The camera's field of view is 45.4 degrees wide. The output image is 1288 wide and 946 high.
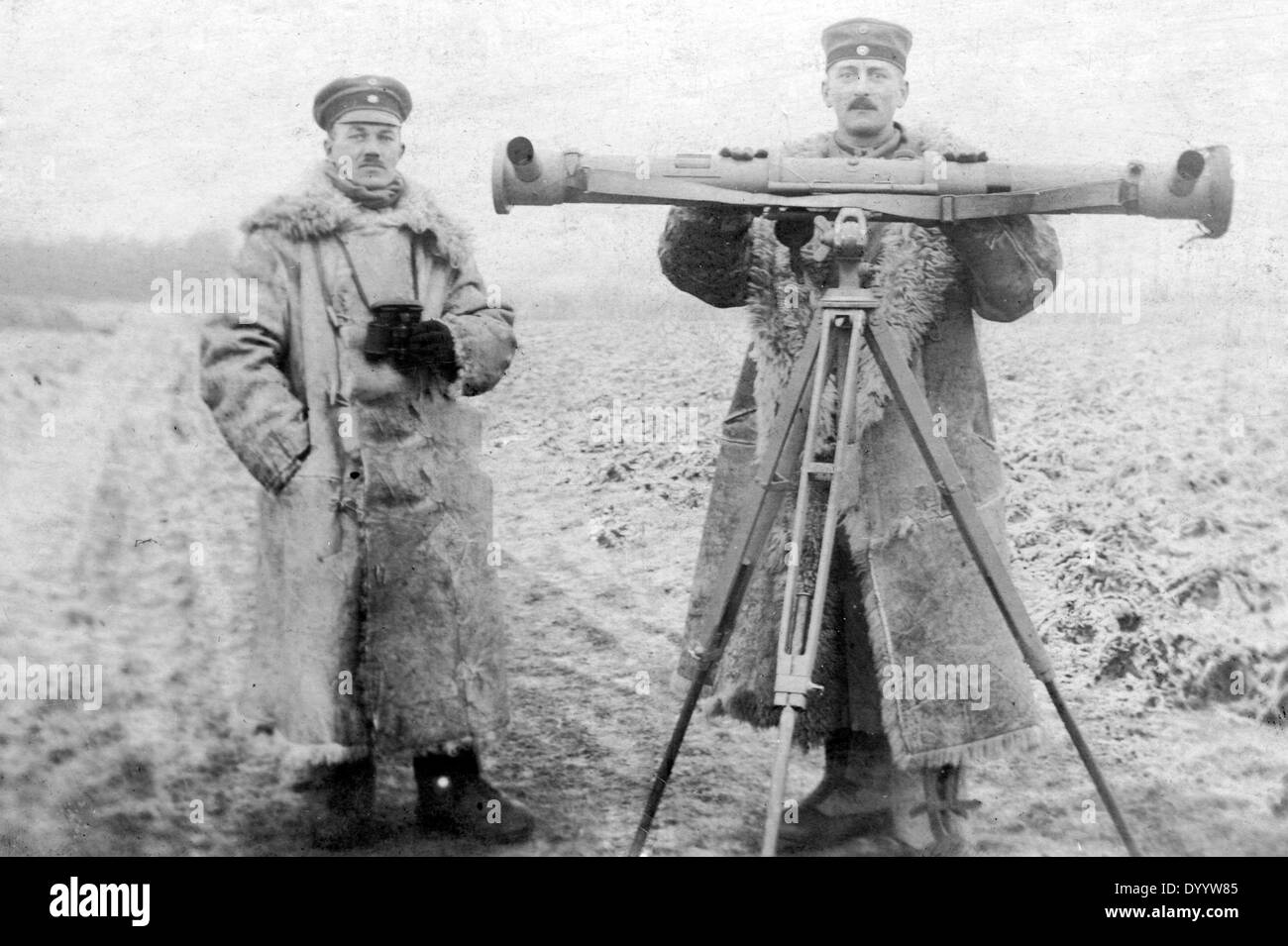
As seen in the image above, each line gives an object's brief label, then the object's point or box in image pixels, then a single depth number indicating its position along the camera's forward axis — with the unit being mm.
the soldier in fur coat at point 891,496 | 3768
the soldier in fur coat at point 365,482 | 3809
